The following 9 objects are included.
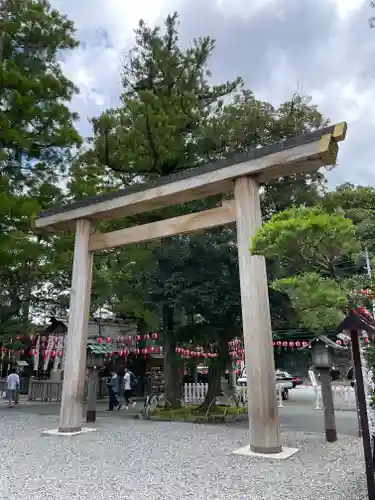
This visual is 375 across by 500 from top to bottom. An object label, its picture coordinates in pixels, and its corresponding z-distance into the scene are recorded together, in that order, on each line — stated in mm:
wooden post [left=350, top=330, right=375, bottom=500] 3904
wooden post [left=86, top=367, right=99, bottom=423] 10555
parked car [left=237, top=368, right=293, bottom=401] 19623
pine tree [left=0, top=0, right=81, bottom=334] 12711
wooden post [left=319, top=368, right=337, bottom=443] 7672
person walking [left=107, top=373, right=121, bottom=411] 14696
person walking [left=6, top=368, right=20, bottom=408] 15330
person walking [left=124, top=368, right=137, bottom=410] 15644
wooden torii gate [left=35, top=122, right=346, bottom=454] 6406
